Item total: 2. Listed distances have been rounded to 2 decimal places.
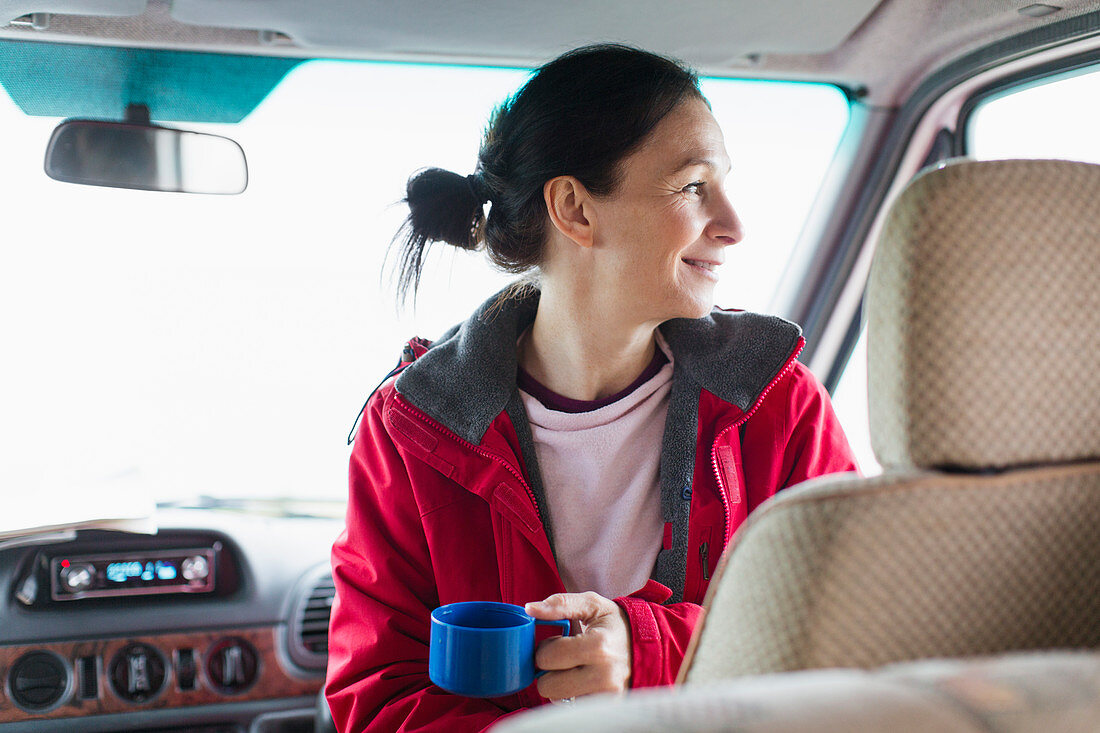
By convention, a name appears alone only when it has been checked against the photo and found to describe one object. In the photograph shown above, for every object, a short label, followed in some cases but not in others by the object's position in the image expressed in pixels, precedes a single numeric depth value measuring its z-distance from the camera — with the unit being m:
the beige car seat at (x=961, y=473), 0.70
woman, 1.59
